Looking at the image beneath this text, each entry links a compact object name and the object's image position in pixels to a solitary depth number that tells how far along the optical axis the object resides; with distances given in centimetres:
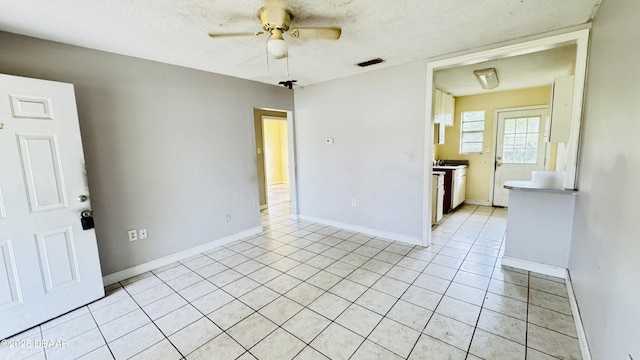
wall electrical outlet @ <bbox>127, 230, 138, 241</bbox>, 281
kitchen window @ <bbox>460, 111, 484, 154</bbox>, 544
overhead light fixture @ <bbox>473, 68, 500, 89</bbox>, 367
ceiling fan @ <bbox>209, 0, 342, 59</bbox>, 178
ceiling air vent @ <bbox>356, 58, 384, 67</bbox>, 312
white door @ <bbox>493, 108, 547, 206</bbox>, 488
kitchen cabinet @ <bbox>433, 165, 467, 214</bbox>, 484
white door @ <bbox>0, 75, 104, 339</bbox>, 194
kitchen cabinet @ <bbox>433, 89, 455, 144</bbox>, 447
